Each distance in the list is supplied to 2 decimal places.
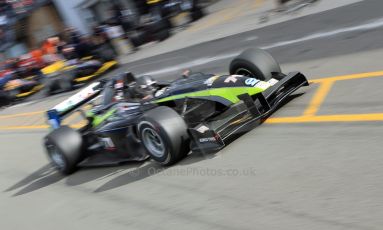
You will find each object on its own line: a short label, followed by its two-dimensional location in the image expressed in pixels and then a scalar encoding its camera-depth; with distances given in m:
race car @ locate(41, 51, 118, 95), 15.66
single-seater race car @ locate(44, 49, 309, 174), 5.48
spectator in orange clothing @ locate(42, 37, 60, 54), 18.91
